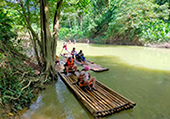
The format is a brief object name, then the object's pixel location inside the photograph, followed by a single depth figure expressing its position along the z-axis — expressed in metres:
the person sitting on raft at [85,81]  4.71
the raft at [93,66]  7.77
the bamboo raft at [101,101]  3.55
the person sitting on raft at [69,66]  6.68
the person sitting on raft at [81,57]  9.31
